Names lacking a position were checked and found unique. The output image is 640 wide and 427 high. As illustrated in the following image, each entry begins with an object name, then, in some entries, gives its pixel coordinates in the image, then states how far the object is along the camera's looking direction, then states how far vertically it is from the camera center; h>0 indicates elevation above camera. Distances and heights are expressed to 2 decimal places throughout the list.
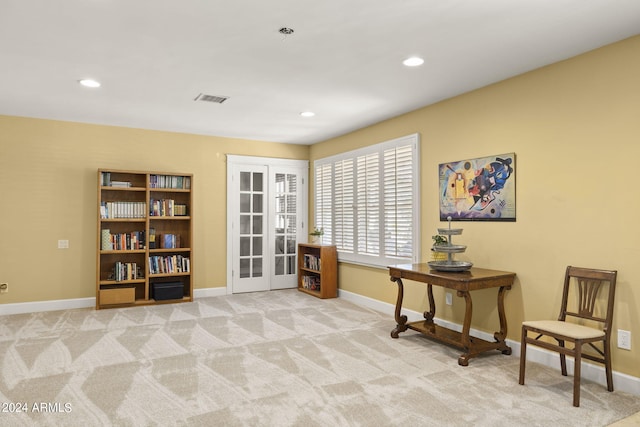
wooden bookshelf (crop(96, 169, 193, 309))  5.47 -0.29
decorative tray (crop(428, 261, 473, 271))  3.73 -0.43
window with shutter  4.93 +0.22
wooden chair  2.75 -0.77
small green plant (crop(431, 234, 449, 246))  4.10 -0.21
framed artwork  3.79 +0.30
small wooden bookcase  6.21 -0.80
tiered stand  3.74 -0.39
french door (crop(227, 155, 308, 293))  6.59 -0.02
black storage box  5.69 -1.00
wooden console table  3.47 -0.59
